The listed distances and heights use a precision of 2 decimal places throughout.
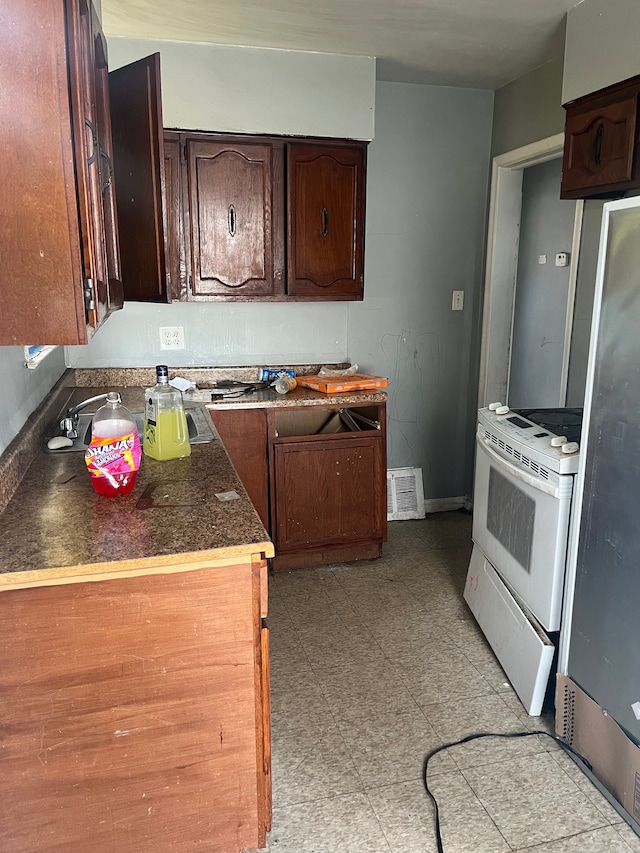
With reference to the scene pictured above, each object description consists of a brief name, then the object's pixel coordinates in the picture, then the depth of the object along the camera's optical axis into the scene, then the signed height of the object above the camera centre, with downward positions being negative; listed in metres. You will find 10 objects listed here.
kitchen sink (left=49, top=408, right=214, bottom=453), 2.17 -0.52
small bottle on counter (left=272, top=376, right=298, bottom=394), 3.13 -0.48
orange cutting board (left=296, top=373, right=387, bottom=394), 3.09 -0.47
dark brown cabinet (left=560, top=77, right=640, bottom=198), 2.14 +0.50
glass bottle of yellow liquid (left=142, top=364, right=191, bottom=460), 1.95 -0.42
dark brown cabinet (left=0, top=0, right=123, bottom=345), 1.12 +0.18
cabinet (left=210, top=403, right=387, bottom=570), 2.98 -0.90
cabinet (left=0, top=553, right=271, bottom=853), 1.30 -0.88
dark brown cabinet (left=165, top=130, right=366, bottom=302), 2.95 +0.31
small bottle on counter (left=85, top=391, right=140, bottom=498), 1.61 -0.44
